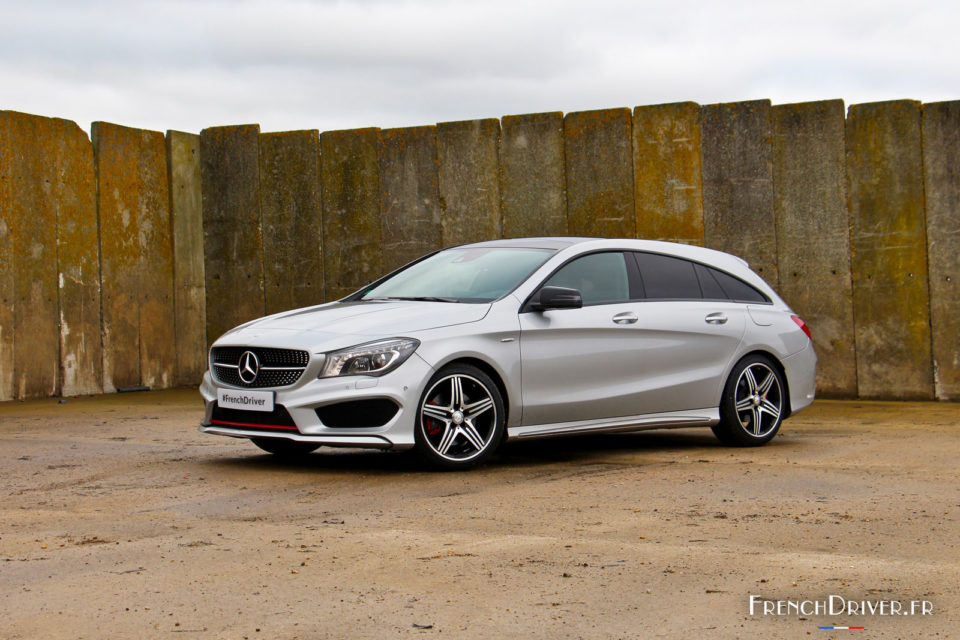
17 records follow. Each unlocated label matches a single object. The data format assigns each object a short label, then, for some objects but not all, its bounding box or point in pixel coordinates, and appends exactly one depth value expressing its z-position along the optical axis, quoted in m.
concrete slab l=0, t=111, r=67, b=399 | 12.70
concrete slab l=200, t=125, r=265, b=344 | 14.65
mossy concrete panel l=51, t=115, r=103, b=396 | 13.19
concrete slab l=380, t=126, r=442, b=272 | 13.99
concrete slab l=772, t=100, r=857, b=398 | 12.65
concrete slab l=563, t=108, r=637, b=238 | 13.34
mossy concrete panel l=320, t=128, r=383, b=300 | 14.20
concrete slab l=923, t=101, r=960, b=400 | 12.23
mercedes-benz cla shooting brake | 7.14
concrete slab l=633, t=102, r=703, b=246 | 13.14
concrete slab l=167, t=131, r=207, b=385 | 14.59
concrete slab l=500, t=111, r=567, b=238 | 13.55
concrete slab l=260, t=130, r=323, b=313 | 14.38
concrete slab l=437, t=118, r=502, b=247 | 13.76
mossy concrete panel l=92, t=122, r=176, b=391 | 13.71
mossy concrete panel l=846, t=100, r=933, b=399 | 12.37
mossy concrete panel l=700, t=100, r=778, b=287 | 12.91
